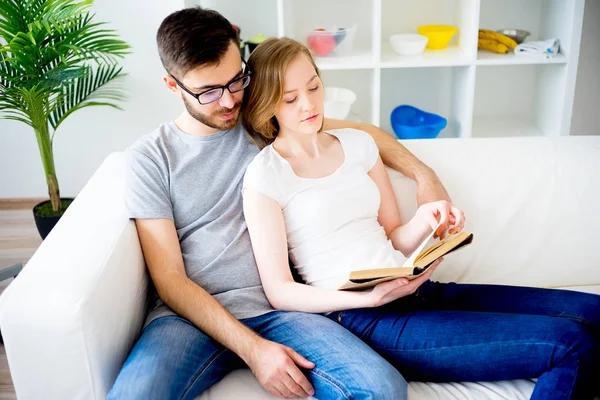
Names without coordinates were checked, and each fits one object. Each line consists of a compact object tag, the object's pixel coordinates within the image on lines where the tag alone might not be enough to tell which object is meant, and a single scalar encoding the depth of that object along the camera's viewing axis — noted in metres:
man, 1.28
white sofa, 1.23
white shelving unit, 2.85
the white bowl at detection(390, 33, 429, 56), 2.92
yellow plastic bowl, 3.02
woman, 1.32
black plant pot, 2.54
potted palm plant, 2.24
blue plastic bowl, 2.93
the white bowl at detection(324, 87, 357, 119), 2.90
